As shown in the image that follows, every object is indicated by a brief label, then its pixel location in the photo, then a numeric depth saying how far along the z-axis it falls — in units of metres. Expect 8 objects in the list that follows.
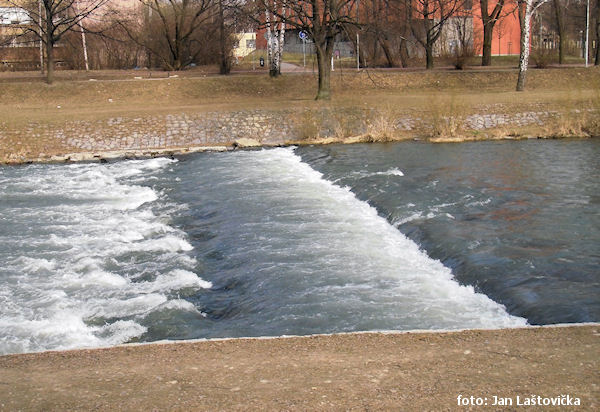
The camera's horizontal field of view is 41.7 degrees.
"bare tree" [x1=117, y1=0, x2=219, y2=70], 44.72
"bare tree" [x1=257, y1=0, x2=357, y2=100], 31.70
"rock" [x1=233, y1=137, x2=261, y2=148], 27.67
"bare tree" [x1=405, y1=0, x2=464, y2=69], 41.47
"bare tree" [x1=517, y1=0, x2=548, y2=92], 34.12
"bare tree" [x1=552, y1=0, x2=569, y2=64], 46.41
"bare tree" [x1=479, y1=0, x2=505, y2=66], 45.03
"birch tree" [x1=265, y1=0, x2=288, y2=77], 37.53
